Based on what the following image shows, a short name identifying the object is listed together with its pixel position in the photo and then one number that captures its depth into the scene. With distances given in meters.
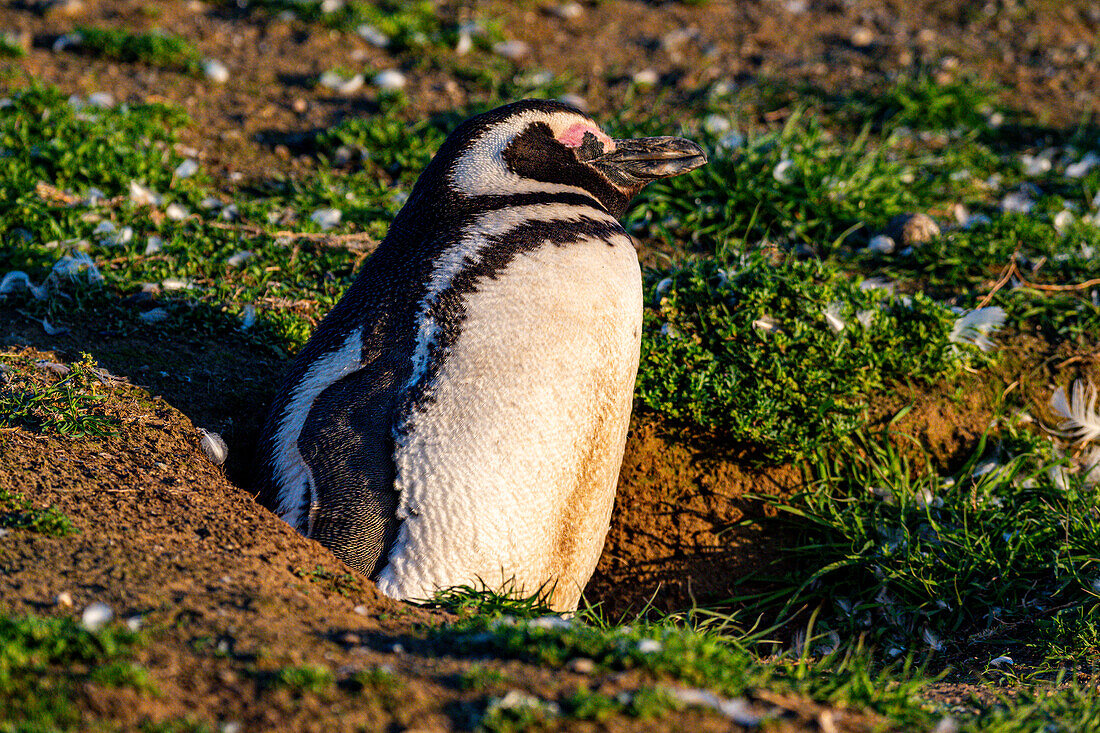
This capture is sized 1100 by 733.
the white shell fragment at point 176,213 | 8.52
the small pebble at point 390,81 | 11.19
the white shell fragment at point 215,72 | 11.23
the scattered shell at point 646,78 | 11.66
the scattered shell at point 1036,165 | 10.26
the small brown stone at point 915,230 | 8.42
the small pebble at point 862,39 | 13.12
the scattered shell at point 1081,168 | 10.13
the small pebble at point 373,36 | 12.42
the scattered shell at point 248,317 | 7.05
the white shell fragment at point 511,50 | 12.33
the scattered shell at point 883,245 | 8.46
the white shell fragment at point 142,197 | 8.65
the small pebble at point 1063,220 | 8.73
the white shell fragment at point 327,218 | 8.65
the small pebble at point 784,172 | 8.87
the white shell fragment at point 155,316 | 6.95
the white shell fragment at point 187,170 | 9.13
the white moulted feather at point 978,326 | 7.11
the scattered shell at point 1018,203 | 9.46
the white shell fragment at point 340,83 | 11.27
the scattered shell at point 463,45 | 12.30
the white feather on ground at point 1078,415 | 6.82
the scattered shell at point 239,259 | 7.92
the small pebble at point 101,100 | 10.19
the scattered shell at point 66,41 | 11.52
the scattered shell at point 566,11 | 13.57
